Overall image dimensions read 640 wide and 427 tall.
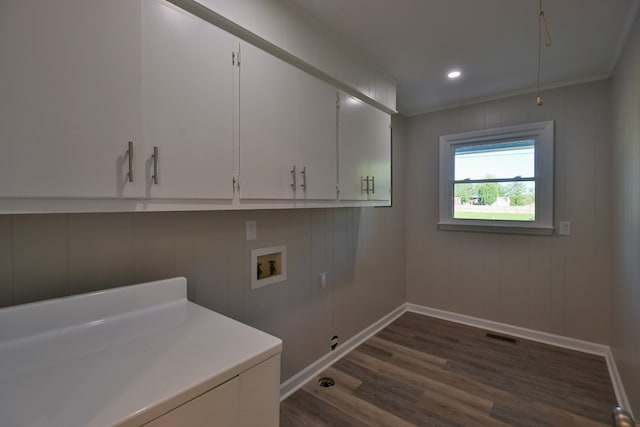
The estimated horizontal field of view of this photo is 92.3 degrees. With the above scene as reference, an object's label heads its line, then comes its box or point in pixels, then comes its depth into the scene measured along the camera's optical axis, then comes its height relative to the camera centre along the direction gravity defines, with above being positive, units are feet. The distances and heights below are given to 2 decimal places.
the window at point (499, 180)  9.77 +1.03
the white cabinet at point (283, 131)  4.88 +1.42
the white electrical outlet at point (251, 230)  6.23 -0.41
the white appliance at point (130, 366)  2.50 -1.57
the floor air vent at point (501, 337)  9.92 -4.23
